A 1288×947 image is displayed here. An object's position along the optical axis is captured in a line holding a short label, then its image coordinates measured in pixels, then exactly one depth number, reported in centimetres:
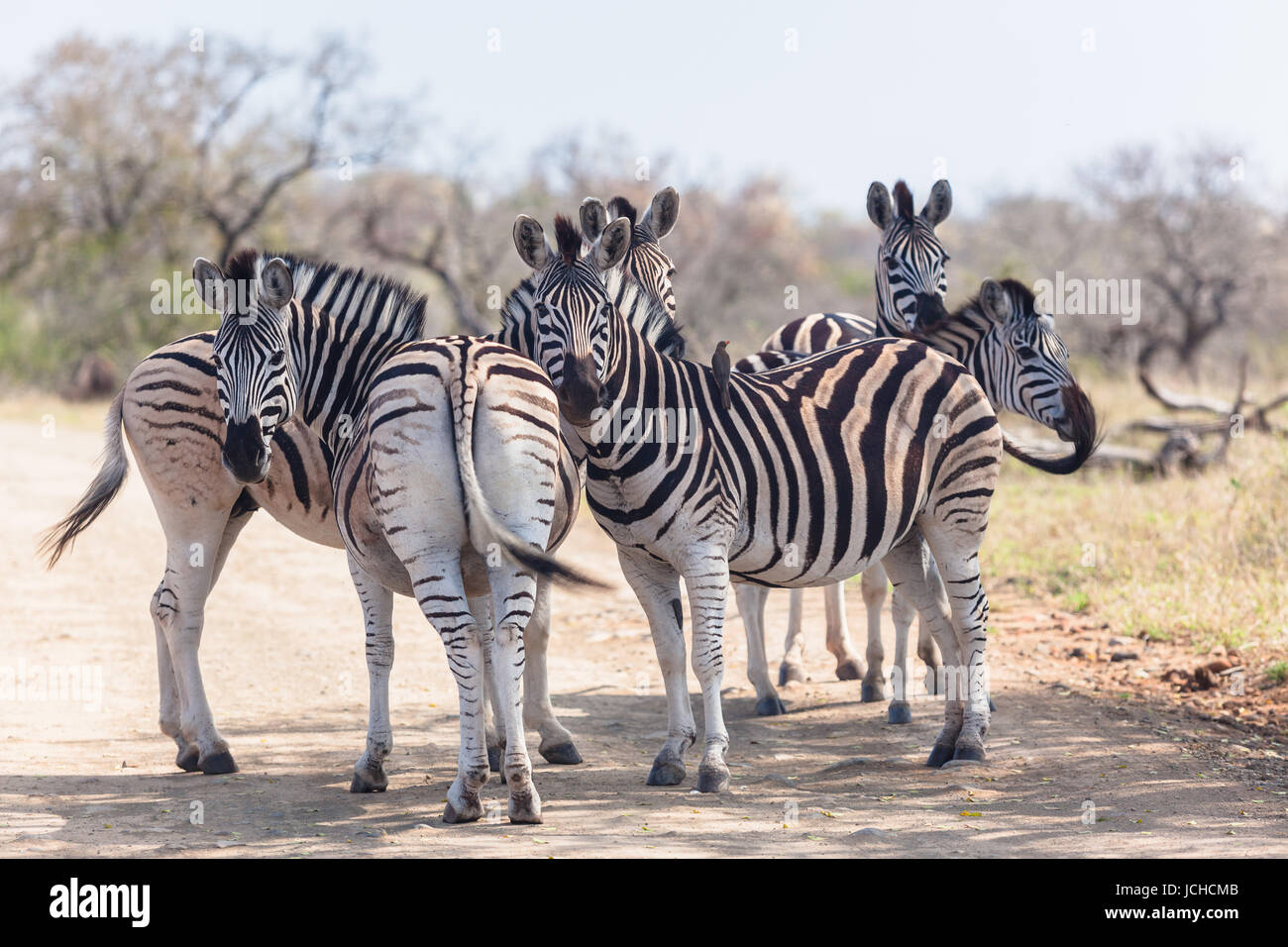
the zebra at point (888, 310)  704
